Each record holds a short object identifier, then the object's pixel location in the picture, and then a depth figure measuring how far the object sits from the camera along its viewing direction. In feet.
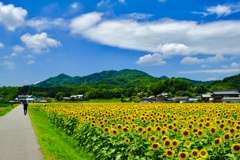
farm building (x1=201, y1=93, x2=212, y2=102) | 210.04
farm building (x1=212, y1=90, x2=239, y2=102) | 201.91
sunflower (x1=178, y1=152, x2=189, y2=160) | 15.97
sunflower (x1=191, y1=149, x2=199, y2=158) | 16.15
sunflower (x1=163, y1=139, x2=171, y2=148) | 18.13
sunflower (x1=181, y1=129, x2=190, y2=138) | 20.55
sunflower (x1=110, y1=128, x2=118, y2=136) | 23.46
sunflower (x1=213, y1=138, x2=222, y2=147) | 17.98
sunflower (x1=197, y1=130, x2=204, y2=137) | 20.78
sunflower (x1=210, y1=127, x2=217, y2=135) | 20.91
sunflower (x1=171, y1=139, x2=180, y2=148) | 17.99
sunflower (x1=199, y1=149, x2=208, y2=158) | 16.03
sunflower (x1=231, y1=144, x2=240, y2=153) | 16.40
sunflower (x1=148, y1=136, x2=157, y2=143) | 19.29
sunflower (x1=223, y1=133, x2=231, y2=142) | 18.79
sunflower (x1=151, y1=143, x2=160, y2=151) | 18.13
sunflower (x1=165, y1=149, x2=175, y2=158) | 16.86
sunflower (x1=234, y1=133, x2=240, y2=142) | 18.79
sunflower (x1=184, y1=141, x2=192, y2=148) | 18.19
